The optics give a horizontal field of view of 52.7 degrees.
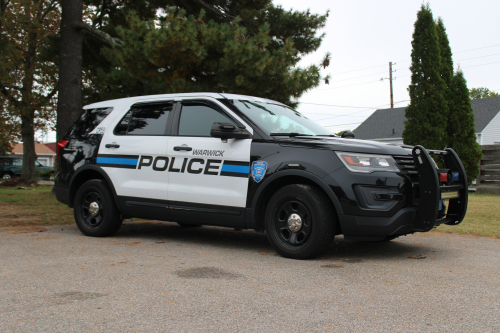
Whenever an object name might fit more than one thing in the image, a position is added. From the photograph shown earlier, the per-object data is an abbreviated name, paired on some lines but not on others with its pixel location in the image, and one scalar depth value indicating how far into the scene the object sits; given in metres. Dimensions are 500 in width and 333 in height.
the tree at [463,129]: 17.75
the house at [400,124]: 36.47
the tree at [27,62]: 28.61
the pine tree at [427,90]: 19.78
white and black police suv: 4.99
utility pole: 46.66
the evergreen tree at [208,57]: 11.60
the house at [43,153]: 72.61
